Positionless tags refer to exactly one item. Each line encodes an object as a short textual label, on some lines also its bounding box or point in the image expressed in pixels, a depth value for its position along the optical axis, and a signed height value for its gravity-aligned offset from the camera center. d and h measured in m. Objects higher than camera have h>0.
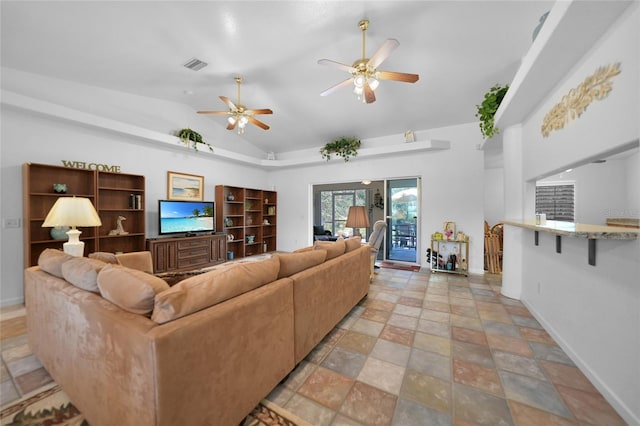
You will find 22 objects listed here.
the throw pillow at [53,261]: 1.69 -0.38
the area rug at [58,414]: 1.35 -1.21
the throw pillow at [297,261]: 1.79 -0.42
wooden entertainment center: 4.18 -0.80
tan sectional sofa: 0.98 -0.65
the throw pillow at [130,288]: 1.10 -0.38
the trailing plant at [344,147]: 5.40 +1.47
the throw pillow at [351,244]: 2.81 -0.42
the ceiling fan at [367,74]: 2.46 +1.53
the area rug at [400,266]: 4.92 -1.22
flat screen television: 4.42 -0.12
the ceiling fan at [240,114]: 3.64 +1.51
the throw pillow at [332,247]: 2.42 -0.39
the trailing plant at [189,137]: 4.63 +1.46
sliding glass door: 5.47 -0.21
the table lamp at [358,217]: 4.33 -0.12
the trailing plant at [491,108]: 3.17 +1.44
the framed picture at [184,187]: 4.76 +0.51
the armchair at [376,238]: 4.31 -0.51
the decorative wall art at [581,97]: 1.51 +0.86
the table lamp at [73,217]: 2.29 -0.06
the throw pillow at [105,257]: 2.28 -0.45
